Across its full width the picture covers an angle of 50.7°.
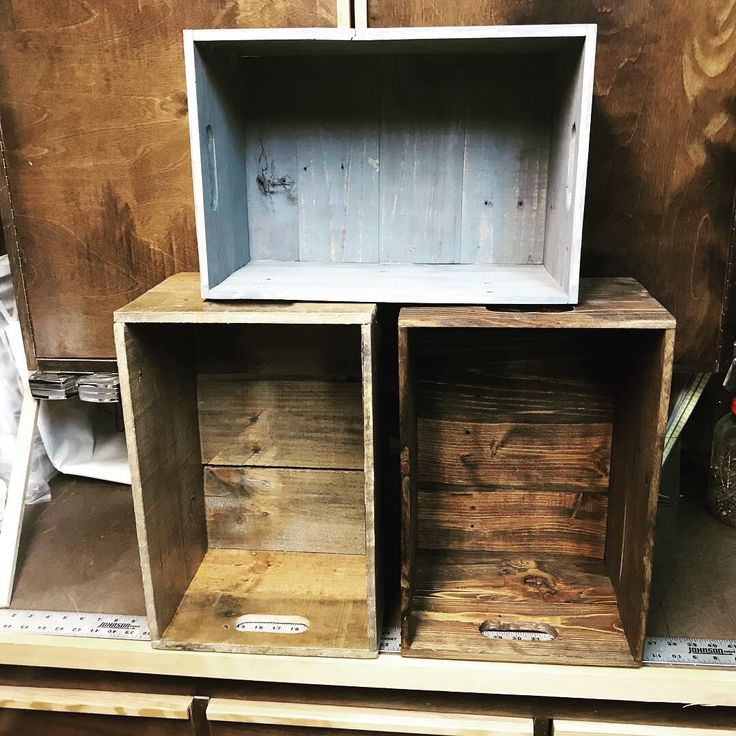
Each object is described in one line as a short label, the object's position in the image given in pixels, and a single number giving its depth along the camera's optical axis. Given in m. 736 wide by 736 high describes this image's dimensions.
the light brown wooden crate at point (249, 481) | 1.08
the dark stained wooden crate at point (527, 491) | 1.06
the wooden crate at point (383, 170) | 1.05
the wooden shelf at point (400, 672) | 1.02
